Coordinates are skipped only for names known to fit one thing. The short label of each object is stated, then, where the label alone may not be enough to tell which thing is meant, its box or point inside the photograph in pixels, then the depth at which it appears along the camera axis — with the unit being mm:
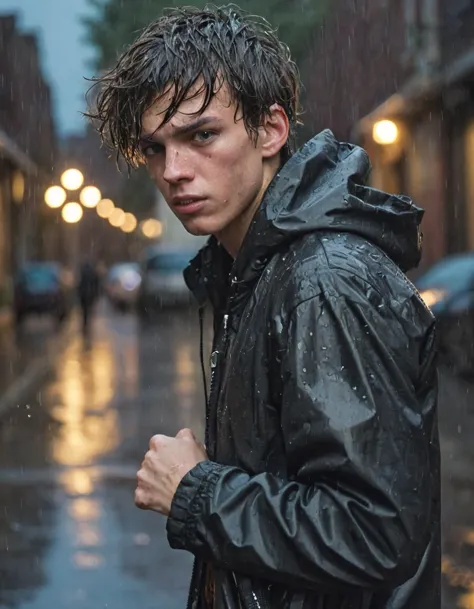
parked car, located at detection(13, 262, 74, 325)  35500
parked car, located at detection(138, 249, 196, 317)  34219
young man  1787
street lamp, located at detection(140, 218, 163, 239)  99375
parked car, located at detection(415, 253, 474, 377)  15195
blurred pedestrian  29000
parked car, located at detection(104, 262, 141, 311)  45219
